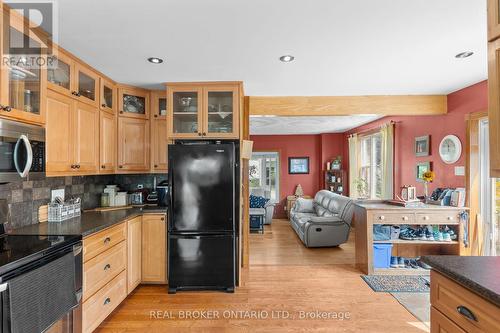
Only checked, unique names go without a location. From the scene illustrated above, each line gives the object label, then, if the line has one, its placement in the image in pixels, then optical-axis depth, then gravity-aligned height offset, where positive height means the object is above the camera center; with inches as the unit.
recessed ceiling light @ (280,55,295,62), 94.5 +39.3
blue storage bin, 140.6 -45.9
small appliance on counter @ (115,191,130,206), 130.5 -14.9
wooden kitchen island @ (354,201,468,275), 133.6 -27.3
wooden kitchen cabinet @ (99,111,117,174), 113.4 +11.4
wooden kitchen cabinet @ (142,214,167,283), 119.5 -35.5
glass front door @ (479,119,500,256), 123.6 -16.3
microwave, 62.9 +4.3
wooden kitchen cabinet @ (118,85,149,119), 125.6 +32.2
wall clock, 134.9 +9.6
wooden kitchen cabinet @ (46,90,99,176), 85.4 +11.4
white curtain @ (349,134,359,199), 259.8 +2.6
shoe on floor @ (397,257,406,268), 141.9 -50.6
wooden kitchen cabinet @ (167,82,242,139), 120.9 +26.7
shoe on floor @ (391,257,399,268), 141.7 -50.6
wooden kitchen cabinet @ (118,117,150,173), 124.8 +11.3
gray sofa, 184.4 -40.8
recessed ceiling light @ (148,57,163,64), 96.3 +39.3
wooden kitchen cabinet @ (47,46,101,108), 86.5 +32.5
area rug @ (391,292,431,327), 99.2 -55.0
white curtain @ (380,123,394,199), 191.8 +5.5
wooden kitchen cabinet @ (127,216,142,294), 109.3 -35.4
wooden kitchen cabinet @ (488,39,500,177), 49.8 +12.2
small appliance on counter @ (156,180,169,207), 133.0 -12.8
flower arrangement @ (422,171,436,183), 140.4 -4.6
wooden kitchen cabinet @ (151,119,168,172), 132.6 +10.1
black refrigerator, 115.9 -21.1
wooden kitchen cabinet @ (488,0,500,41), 49.5 +27.7
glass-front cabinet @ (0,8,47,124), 64.5 +25.9
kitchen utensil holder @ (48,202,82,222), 94.4 -15.5
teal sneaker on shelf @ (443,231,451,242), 136.6 -35.5
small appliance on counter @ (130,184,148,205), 136.3 -15.0
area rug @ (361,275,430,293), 121.0 -55.0
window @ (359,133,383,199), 226.1 +3.0
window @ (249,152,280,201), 314.8 -4.7
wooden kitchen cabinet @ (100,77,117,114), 114.1 +32.5
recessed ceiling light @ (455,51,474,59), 93.3 +39.7
